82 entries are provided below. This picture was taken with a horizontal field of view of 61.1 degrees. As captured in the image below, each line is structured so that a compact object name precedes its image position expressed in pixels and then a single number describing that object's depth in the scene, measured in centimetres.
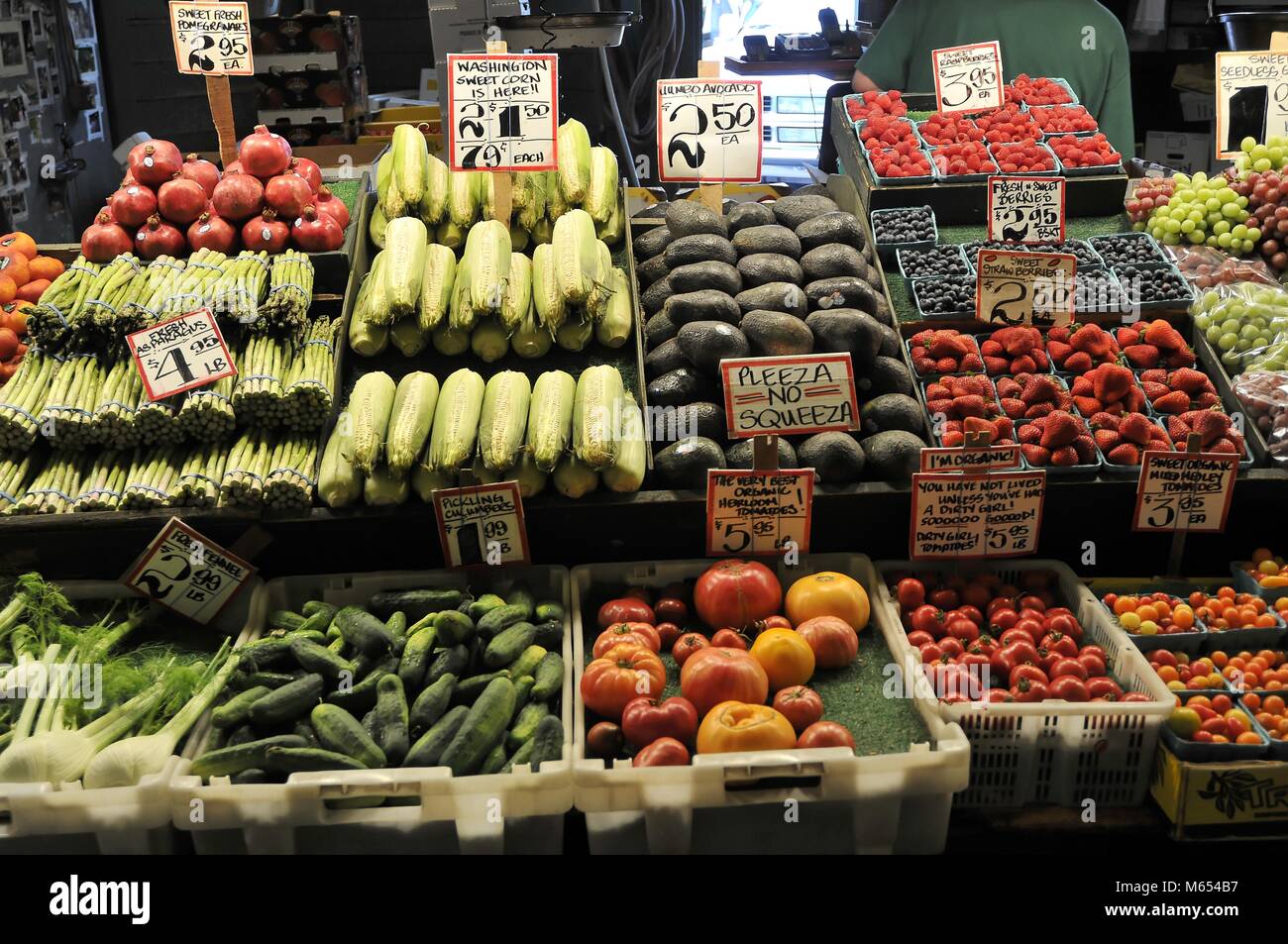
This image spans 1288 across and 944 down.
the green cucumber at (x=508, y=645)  220
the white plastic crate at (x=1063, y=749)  210
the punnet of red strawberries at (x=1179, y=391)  283
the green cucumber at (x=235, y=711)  208
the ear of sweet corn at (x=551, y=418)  254
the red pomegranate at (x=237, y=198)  321
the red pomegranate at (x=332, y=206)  331
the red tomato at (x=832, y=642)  232
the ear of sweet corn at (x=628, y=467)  257
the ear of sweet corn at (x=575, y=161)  334
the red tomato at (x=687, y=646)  233
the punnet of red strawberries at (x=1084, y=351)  295
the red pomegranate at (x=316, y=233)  318
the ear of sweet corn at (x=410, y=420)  254
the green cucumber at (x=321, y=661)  215
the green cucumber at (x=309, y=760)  194
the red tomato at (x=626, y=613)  242
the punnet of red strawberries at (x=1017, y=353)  298
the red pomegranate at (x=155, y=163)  321
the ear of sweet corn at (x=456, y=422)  255
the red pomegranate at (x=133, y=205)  319
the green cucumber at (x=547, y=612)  239
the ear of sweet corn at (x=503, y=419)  255
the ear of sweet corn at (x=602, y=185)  335
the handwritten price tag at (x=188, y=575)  244
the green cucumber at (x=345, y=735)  197
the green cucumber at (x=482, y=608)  236
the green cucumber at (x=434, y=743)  197
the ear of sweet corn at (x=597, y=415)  253
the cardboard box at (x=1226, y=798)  205
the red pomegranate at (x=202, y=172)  330
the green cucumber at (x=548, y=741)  199
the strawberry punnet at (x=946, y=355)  299
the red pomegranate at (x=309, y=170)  342
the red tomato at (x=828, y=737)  204
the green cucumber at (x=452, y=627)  224
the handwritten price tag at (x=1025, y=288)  295
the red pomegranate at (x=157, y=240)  318
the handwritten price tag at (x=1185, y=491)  254
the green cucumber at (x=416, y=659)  216
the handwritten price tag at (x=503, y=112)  291
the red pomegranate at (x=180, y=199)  320
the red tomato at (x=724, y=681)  213
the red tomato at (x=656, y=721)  207
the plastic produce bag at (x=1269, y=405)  268
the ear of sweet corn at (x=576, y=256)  291
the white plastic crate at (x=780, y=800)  195
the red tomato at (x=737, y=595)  242
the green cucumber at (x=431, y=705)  206
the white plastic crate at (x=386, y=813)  191
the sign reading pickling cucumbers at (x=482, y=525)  246
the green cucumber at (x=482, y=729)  197
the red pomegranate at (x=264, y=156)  331
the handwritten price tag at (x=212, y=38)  333
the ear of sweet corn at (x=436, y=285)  291
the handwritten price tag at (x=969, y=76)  383
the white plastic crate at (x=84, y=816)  191
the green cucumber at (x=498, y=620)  228
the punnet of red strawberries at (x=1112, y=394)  279
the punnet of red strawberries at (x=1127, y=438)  264
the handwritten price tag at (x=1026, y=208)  326
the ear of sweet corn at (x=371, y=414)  255
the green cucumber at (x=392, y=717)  199
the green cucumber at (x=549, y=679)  217
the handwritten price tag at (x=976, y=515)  251
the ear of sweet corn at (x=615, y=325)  297
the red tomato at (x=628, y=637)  229
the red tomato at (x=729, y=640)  234
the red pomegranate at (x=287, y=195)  322
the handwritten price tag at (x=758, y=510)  248
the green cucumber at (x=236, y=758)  198
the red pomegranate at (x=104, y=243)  315
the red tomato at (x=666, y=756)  199
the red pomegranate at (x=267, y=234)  319
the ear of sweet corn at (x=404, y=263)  289
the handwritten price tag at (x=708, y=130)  314
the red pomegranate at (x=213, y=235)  320
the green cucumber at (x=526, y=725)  205
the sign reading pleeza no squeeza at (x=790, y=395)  246
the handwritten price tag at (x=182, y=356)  258
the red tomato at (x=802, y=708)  213
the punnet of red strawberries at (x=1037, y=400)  280
